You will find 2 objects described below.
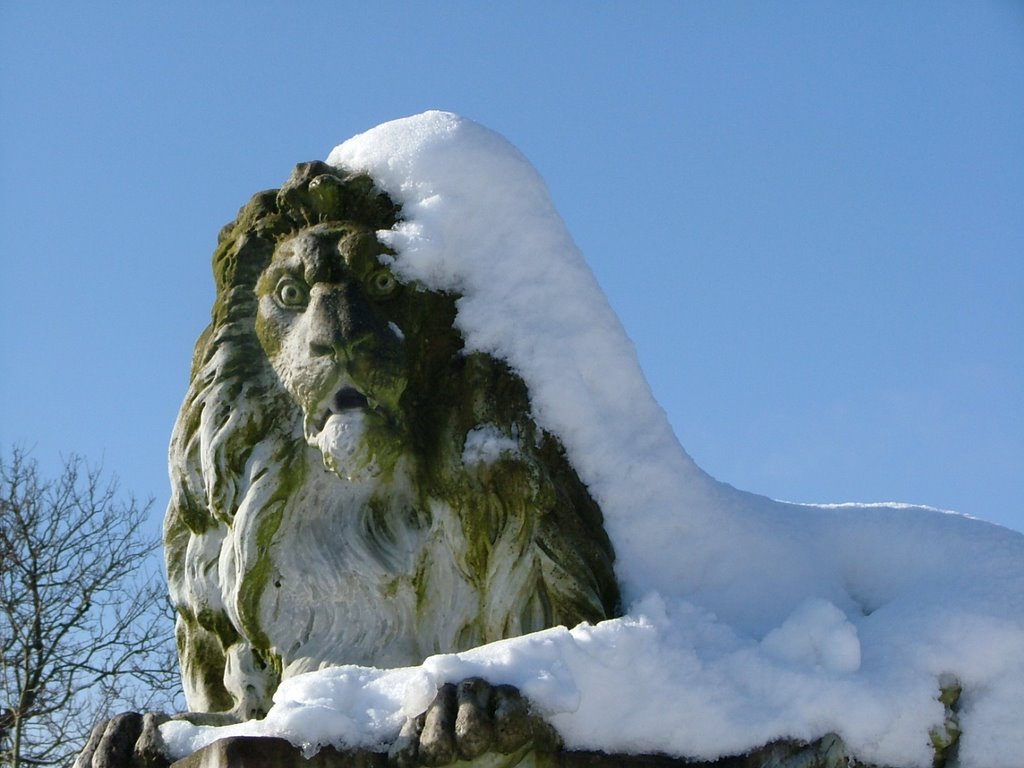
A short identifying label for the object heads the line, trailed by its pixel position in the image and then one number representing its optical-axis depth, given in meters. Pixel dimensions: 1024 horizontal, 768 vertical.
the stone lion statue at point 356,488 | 5.10
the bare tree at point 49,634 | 14.07
